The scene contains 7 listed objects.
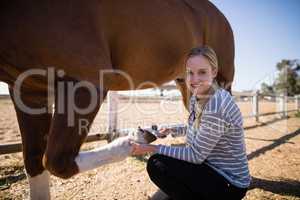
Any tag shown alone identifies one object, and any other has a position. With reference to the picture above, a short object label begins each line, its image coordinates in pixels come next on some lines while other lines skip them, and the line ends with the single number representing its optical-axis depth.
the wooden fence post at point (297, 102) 15.22
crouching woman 1.49
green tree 45.50
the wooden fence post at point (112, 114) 4.26
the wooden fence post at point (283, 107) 11.43
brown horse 1.30
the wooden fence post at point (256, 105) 8.87
